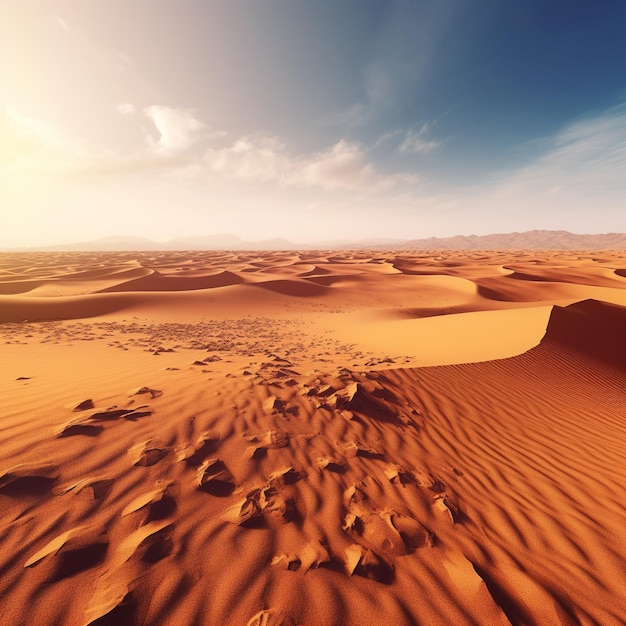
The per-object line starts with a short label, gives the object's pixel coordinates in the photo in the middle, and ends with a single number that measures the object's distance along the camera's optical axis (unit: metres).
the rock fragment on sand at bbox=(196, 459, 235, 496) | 3.26
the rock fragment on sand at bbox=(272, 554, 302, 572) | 2.58
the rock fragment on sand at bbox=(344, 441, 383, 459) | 4.14
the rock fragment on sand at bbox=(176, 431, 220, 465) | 3.61
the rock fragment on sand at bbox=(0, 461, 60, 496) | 2.91
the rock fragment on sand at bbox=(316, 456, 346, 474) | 3.80
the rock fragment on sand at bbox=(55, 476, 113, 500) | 2.97
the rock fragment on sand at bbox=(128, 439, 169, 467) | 3.47
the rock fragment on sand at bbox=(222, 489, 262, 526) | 2.95
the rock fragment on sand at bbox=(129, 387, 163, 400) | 4.92
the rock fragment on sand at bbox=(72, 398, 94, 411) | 4.34
